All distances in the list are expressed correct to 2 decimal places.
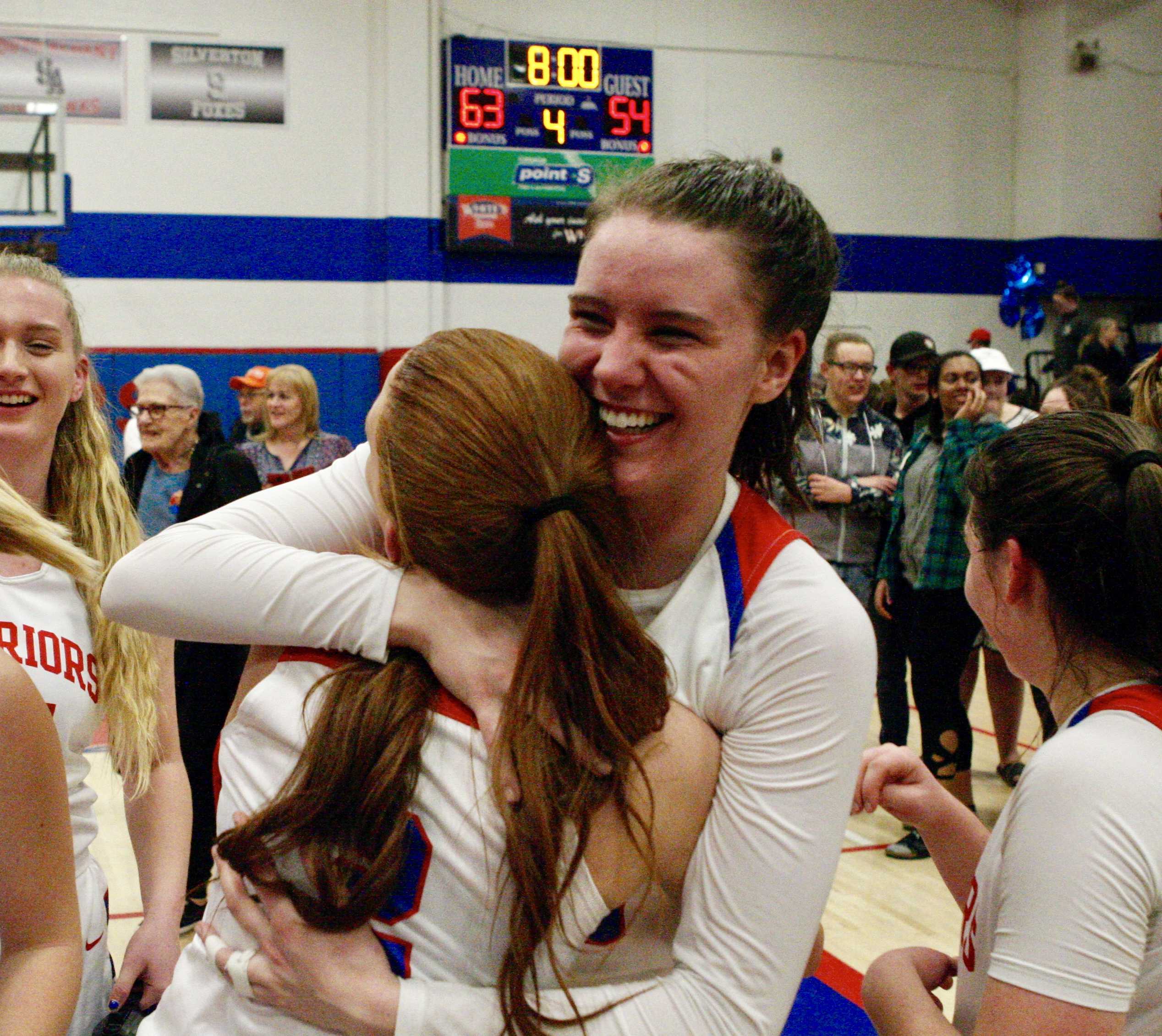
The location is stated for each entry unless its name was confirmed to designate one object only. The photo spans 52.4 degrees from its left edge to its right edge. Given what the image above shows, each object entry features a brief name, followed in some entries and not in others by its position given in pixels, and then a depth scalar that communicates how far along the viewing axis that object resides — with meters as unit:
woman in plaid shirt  3.99
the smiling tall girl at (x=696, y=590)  1.04
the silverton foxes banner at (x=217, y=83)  9.36
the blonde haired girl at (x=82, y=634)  1.61
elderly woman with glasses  3.66
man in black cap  5.42
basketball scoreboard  9.66
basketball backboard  8.56
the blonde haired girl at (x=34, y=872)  1.05
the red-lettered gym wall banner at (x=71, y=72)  9.01
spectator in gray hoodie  4.65
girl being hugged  0.99
